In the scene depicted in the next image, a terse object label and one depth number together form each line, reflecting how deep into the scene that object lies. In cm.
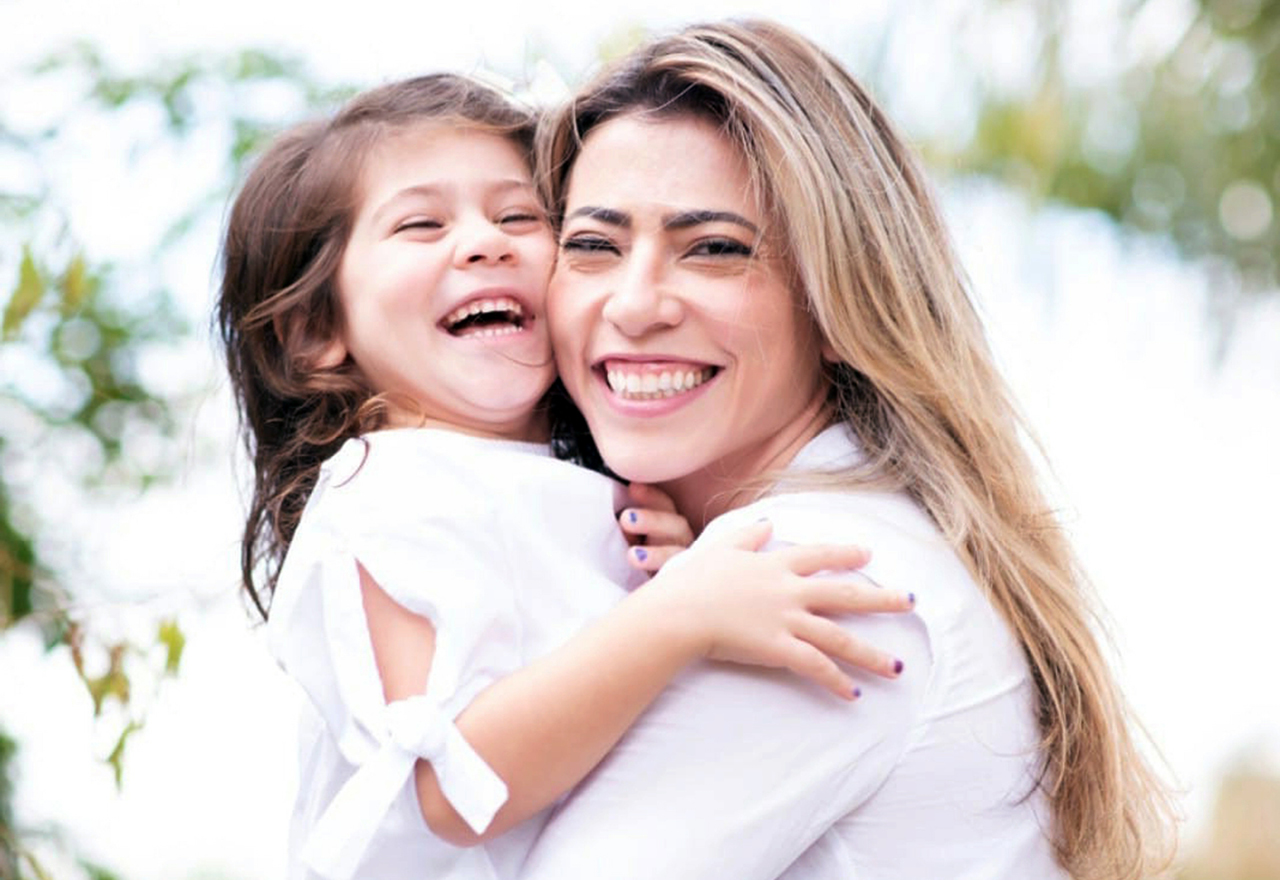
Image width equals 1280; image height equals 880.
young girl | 178
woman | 180
